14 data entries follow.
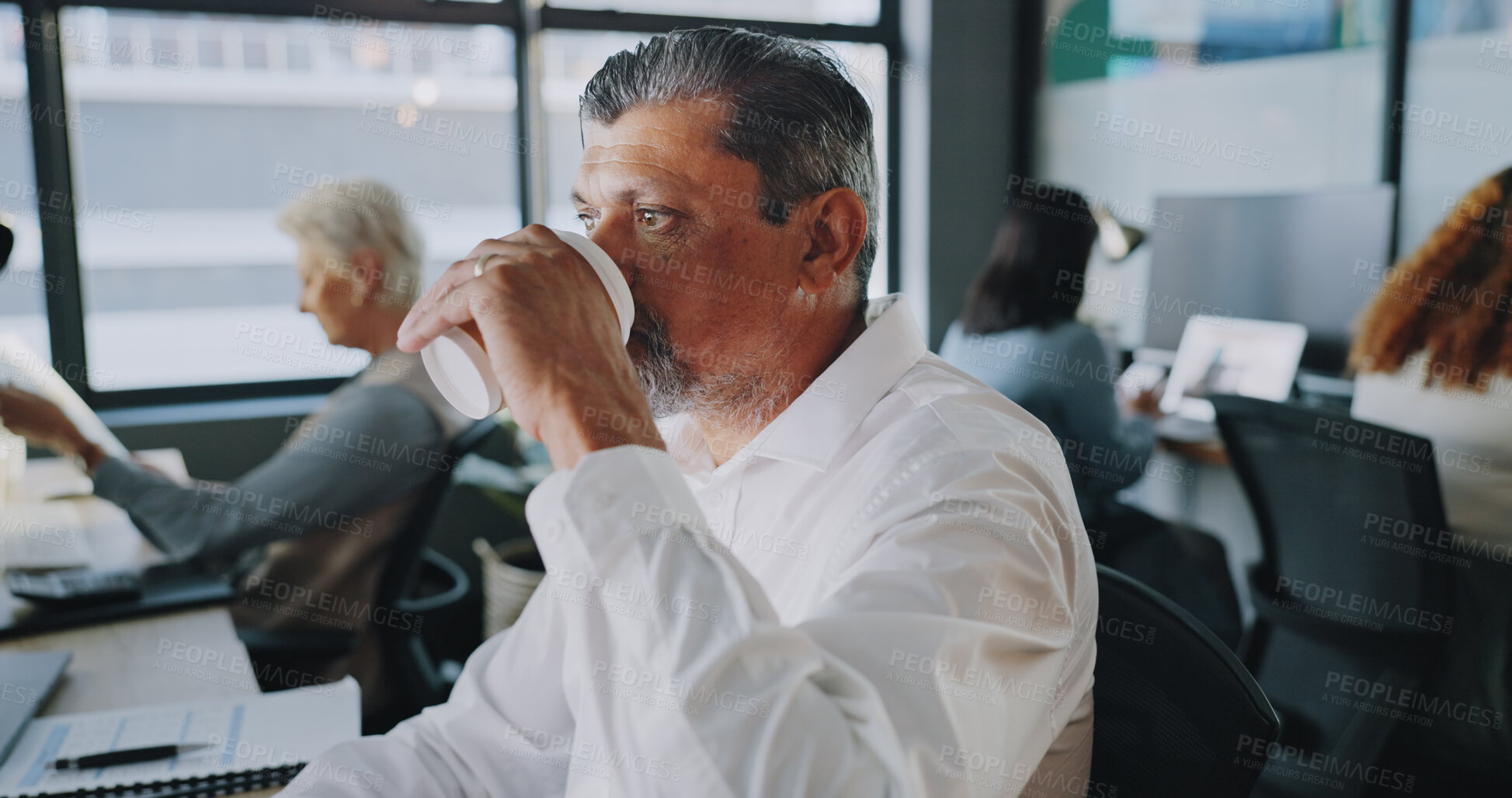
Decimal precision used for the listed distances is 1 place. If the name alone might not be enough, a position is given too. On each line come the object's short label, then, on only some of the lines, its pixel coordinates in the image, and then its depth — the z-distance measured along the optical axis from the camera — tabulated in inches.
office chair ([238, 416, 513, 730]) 77.3
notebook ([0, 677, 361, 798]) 39.2
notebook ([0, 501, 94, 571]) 68.4
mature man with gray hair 26.1
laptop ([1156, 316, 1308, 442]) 118.0
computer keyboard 58.1
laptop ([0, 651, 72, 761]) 43.1
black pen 40.1
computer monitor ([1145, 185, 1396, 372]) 114.0
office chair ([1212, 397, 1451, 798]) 72.2
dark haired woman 100.0
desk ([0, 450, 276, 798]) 48.7
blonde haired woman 72.8
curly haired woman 79.4
